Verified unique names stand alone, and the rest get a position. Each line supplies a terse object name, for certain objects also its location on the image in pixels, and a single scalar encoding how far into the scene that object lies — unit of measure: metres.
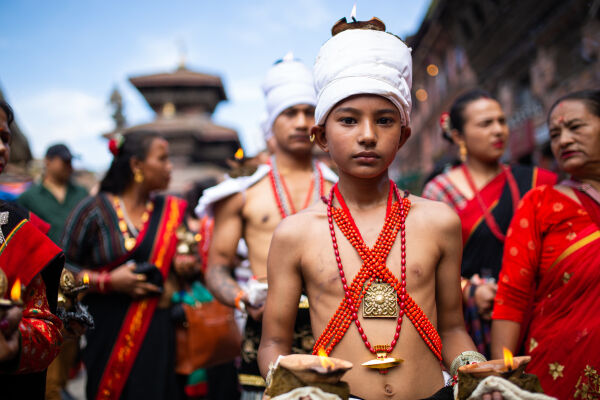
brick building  9.97
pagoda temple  26.64
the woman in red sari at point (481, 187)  3.14
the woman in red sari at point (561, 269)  2.23
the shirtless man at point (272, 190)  2.98
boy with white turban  1.78
